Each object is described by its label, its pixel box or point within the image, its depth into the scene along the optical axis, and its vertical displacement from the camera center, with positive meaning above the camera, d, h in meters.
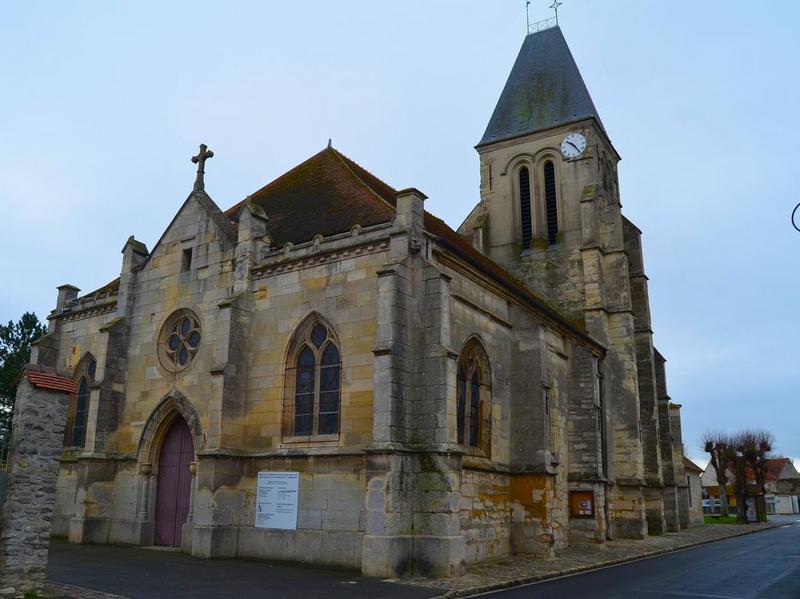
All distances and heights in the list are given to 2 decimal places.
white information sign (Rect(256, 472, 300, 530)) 15.21 -0.69
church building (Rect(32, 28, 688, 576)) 14.28 +1.84
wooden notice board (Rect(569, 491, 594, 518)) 21.56 -1.01
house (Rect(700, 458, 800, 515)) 76.94 -1.69
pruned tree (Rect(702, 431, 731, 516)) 50.39 +1.12
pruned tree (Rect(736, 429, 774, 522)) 46.41 +0.91
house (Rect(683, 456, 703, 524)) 40.16 -1.52
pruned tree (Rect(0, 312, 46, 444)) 32.69 +5.72
